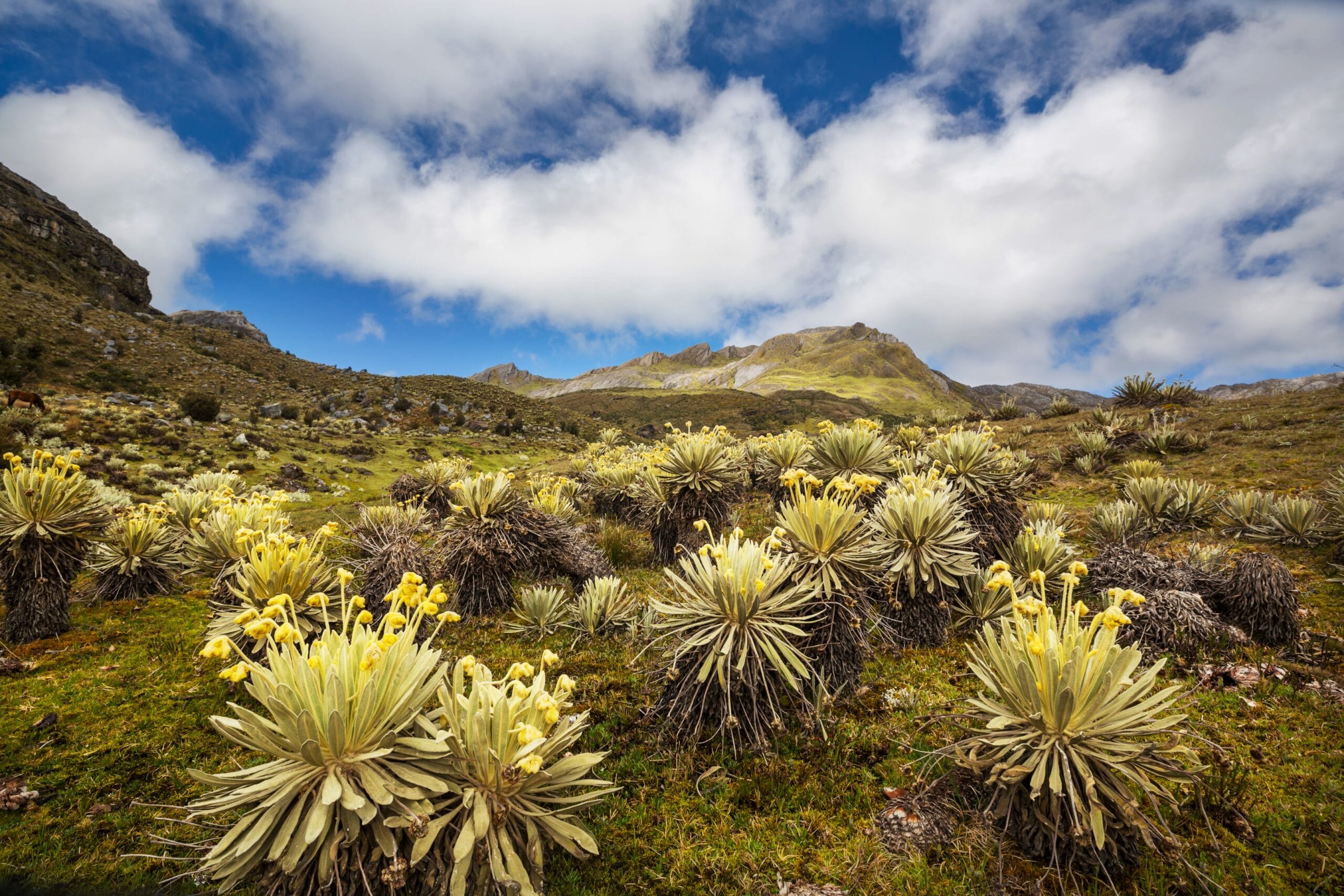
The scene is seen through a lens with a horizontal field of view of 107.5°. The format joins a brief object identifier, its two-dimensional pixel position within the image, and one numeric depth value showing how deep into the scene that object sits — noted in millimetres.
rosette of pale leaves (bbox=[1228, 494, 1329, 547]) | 5922
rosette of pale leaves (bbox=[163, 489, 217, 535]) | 7199
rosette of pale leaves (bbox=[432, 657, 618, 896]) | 2135
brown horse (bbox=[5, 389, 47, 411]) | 16281
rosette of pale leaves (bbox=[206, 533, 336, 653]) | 4086
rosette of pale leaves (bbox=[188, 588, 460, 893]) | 2049
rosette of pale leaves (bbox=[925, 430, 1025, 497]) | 5973
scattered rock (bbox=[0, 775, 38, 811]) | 3086
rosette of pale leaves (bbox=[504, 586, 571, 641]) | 5785
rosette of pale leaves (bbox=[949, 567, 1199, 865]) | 2371
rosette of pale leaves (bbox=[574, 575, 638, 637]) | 5695
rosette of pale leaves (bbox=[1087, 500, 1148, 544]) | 6770
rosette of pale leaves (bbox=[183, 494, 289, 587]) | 5324
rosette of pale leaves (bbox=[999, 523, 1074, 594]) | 5191
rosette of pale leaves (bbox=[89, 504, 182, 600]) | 6289
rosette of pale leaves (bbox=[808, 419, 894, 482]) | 6594
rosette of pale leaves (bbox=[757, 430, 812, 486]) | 7324
